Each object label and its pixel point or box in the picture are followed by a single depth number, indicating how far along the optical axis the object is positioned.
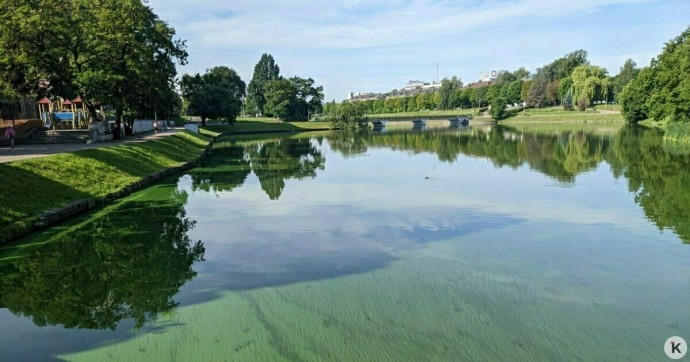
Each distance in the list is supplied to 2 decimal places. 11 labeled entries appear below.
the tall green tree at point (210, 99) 70.62
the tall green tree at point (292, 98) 96.75
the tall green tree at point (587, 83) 98.75
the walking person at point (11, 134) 23.96
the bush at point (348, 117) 97.00
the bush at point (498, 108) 112.46
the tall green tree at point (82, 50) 25.38
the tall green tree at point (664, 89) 48.19
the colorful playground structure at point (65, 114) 38.52
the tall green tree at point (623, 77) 100.12
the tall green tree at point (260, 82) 116.94
